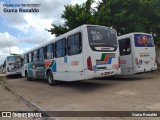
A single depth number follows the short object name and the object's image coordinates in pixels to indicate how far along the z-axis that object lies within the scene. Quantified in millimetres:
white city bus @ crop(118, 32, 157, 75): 7955
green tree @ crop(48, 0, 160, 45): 11369
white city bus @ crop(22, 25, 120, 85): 6077
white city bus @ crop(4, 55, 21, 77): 16352
